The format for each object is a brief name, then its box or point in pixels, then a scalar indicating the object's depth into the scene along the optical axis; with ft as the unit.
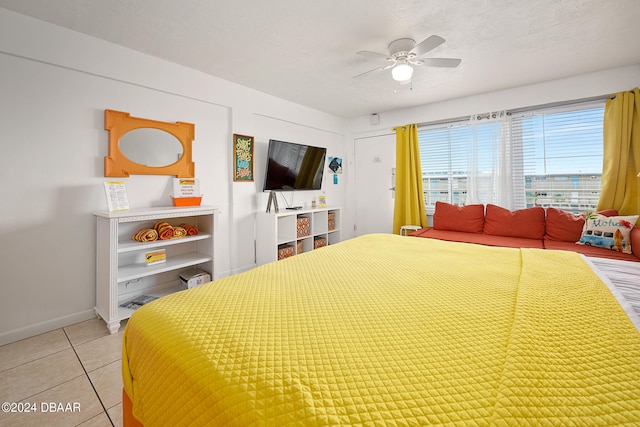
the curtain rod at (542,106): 10.49
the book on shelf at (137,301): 7.88
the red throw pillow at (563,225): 9.78
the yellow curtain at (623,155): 9.64
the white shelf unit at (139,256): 7.07
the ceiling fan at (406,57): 7.52
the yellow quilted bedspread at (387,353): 1.84
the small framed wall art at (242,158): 11.28
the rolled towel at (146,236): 7.96
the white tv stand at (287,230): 11.57
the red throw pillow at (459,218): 12.00
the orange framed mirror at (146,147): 8.07
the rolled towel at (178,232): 8.56
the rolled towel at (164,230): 8.27
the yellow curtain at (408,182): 14.25
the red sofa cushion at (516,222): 10.65
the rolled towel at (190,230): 9.14
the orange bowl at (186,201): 9.00
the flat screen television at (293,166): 12.18
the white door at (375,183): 15.79
